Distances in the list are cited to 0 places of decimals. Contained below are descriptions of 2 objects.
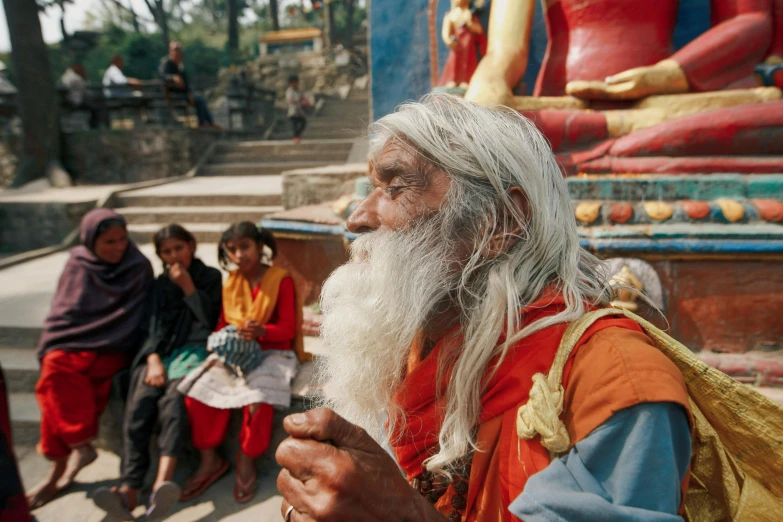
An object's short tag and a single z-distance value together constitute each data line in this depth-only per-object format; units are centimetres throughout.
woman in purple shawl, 290
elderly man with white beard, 87
